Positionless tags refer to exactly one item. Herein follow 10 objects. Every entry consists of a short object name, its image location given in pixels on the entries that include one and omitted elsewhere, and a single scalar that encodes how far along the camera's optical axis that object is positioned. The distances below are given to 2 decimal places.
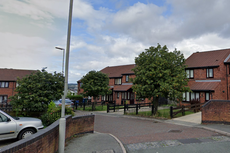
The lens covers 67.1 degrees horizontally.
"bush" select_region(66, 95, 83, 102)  38.47
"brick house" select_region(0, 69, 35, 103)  38.07
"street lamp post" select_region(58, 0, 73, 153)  6.22
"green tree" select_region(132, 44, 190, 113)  15.91
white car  7.54
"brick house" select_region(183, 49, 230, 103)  22.69
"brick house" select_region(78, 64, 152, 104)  32.80
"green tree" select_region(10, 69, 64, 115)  11.96
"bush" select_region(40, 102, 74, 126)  10.91
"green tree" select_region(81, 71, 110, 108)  24.49
